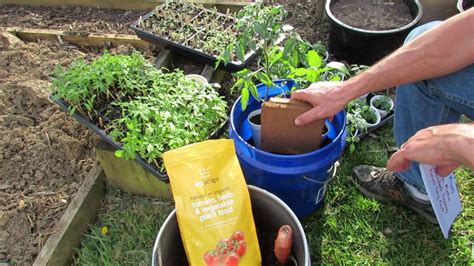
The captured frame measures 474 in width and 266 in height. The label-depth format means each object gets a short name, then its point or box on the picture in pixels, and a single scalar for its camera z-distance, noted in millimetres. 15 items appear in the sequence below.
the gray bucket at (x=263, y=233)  1438
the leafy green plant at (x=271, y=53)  1620
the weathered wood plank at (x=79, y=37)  2738
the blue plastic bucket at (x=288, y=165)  1578
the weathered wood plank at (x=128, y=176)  1968
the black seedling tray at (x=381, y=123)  2344
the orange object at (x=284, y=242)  1452
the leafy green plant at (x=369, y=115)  2148
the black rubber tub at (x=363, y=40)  2420
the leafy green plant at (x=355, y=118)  1872
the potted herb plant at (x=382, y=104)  2369
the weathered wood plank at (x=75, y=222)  1815
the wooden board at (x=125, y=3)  2857
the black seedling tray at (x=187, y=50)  2318
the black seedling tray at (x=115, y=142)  1761
